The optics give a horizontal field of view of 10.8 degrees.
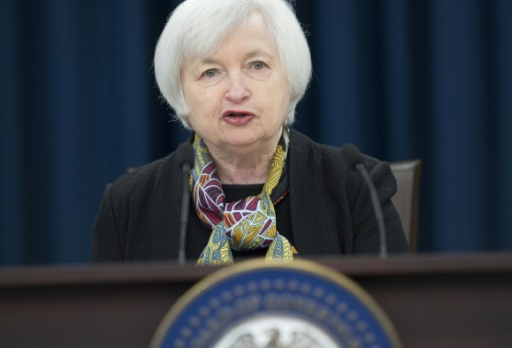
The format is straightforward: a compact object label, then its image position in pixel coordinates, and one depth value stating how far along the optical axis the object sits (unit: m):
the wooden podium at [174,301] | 2.61
